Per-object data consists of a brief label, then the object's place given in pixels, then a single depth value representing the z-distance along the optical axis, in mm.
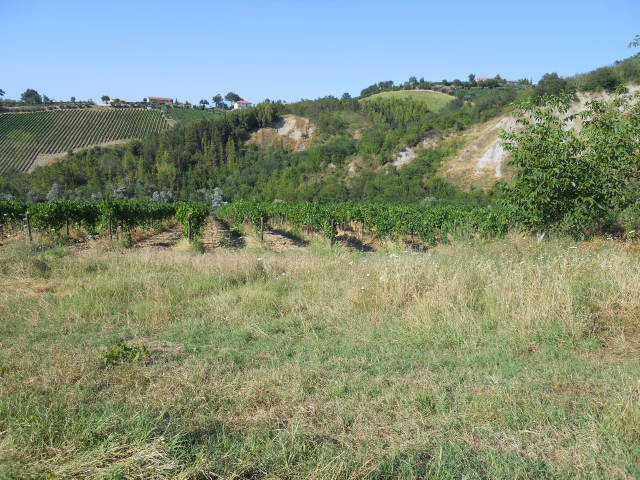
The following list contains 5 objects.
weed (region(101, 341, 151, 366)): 3436
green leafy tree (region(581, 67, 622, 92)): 42156
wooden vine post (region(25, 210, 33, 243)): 13195
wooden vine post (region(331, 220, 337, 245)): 17831
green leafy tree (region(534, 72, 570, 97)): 45581
